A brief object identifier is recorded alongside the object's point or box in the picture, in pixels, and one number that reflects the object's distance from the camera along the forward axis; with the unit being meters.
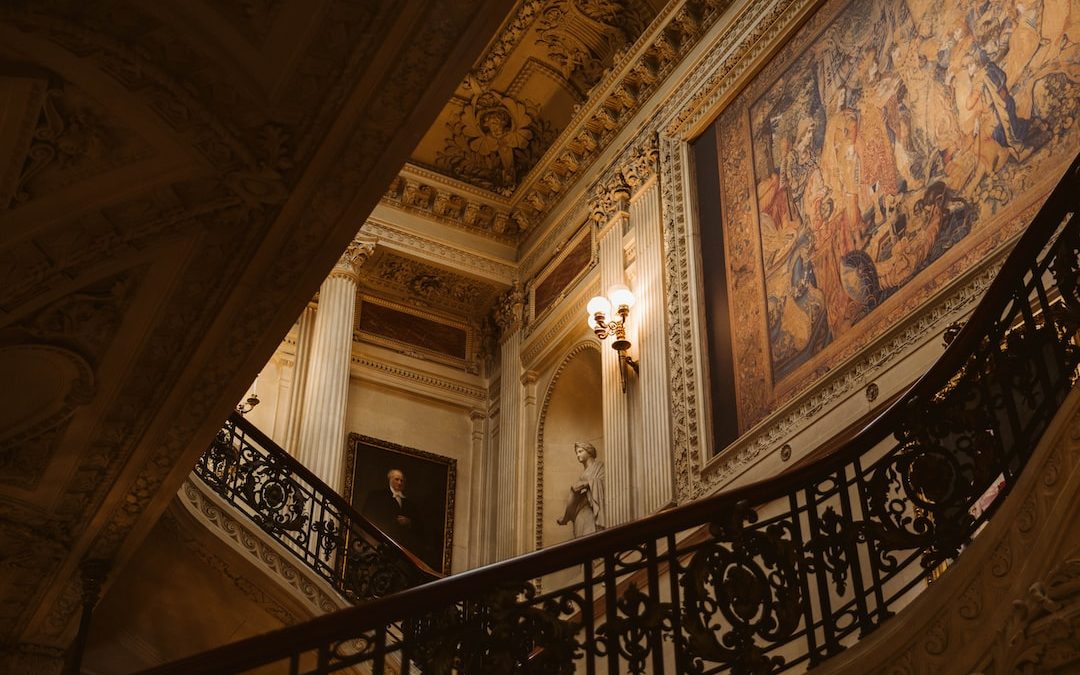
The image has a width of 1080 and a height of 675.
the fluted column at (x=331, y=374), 10.93
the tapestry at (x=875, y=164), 6.78
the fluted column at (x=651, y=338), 9.01
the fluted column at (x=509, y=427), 11.10
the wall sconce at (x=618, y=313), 9.91
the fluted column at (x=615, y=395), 9.43
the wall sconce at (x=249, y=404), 10.76
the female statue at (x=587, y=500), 10.32
